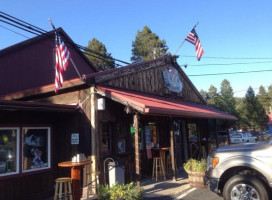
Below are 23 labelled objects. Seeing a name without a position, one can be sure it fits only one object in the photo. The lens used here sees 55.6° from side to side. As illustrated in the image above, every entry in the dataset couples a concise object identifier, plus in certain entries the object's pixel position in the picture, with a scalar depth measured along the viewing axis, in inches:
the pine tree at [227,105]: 1739.4
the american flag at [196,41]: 515.5
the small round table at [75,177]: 262.3
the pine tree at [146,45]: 1600.3
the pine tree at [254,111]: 1392.7
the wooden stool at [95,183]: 313.9
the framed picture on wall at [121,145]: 374.8
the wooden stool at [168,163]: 418.0
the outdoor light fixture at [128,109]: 307.2
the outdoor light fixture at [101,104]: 327.7
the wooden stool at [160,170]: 389.3
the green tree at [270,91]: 3364.2
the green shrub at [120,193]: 234.4
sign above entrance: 543.7
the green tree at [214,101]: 1709.2
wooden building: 298.0
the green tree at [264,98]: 2896.2
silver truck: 201.5
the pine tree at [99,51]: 1392.7
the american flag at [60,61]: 316.8
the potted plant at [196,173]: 314.7
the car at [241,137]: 1194.0
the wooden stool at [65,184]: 263.3
